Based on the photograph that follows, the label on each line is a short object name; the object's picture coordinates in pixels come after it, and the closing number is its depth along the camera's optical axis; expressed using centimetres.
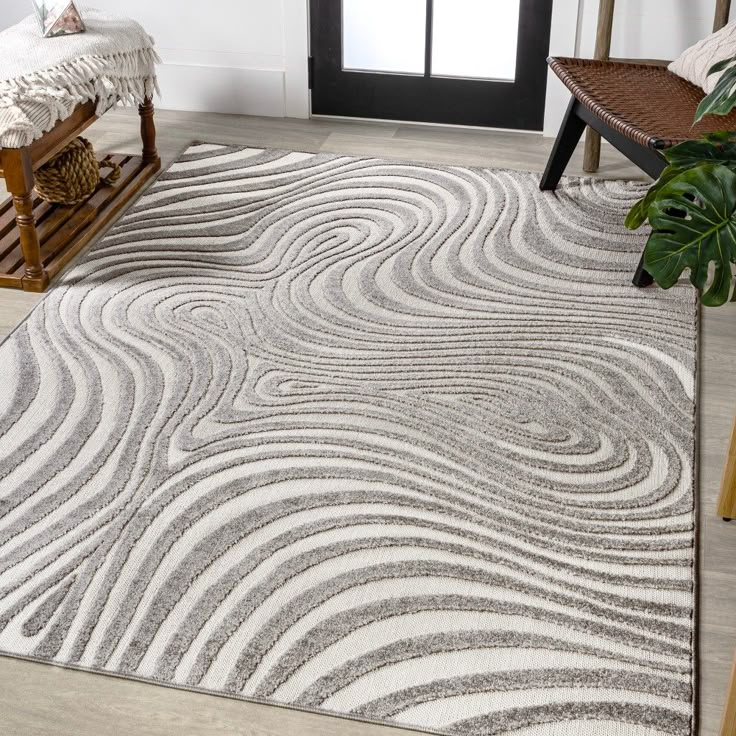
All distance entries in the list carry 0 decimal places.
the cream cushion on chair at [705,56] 269
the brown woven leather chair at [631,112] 248
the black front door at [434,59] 332
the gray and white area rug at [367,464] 161
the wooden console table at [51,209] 247
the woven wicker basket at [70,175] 281
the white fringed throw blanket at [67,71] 244
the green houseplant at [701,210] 175
